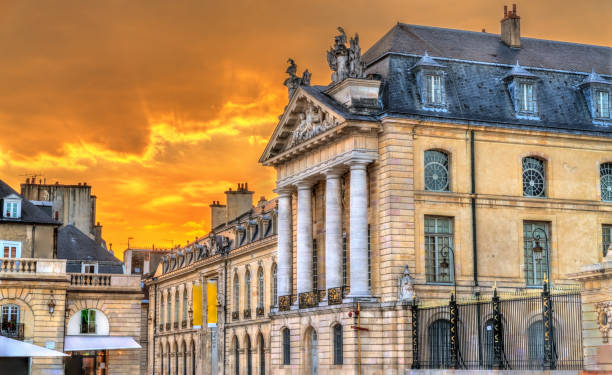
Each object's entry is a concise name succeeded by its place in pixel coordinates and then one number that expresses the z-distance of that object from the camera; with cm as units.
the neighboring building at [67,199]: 8150
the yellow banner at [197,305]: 7469
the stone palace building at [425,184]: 4191
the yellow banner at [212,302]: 7175
